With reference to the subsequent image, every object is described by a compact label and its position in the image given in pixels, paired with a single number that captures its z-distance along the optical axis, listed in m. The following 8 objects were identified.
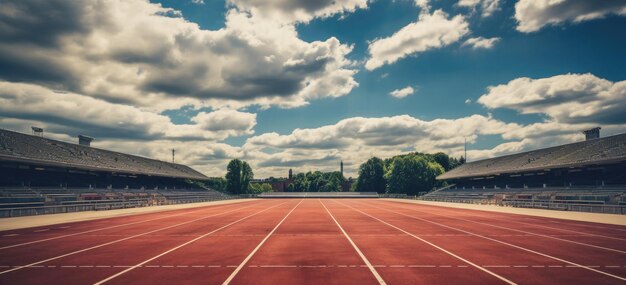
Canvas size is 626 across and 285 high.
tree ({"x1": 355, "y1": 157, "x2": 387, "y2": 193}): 99.44
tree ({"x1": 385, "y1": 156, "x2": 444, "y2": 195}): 84.75
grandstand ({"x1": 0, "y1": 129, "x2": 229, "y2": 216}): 29.58
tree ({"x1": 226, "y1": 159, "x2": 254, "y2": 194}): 101.56
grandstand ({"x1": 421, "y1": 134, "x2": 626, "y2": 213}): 32.19
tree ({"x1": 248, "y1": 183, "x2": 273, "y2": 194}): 152.29
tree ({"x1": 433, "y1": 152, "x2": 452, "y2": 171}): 116.88
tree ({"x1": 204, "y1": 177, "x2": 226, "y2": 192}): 138.80
